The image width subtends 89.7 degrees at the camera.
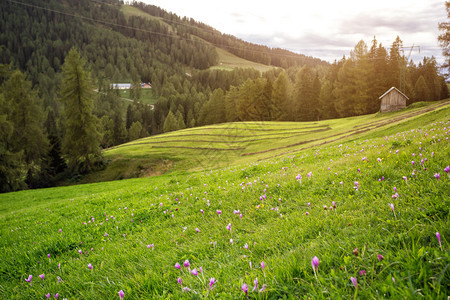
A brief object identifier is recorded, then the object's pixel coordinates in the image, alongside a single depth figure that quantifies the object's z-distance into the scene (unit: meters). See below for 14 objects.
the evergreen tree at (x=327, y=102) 84.79
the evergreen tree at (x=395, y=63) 77.69
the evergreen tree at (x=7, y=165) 39.31
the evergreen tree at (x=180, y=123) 122.88
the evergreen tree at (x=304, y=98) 86.69
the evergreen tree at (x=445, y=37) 51.25
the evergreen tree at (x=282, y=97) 88.69
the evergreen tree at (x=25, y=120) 55.03
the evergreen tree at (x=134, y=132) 124.50
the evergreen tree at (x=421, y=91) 81.19
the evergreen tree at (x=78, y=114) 51.91
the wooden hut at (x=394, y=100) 57.84
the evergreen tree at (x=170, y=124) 117.06
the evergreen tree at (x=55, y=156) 72.19
